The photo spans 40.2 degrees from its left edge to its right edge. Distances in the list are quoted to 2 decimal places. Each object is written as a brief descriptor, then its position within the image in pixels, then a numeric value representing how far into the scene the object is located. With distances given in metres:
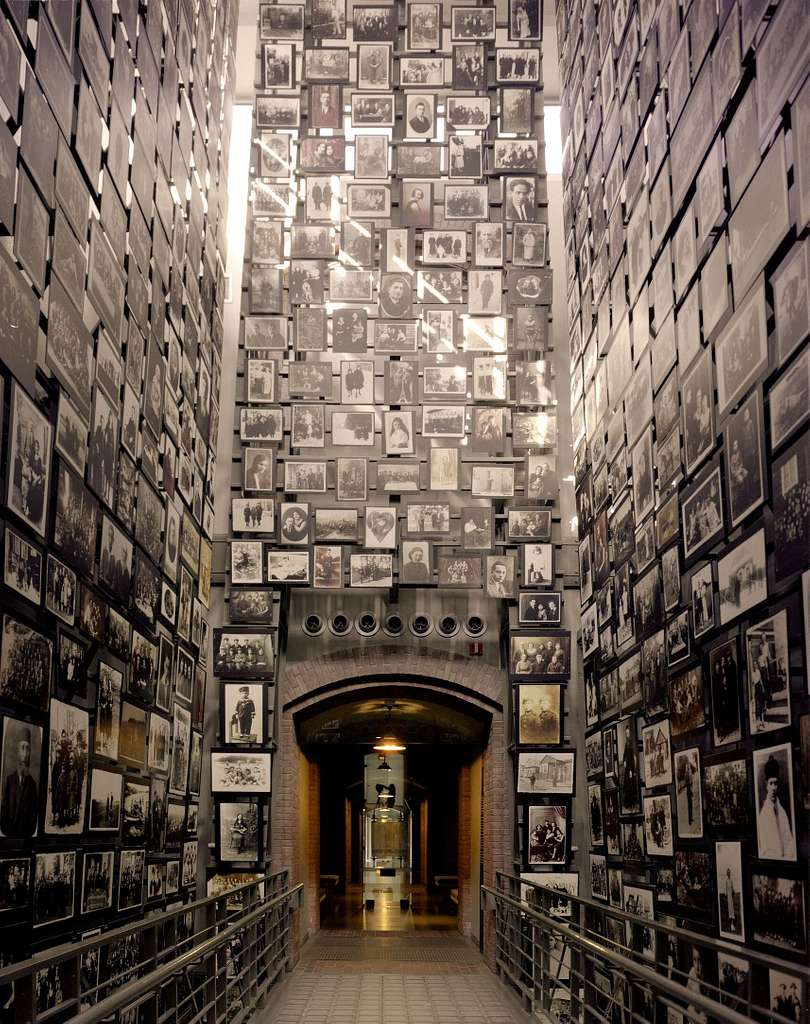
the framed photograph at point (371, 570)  13.05
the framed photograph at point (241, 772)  12.70
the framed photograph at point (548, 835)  12.64
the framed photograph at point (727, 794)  6.27
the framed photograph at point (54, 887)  6.38
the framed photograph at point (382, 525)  13.16
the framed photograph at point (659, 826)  8.05
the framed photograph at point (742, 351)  6.11
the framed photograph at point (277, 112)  14.34
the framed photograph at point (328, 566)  13.02
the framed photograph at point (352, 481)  13.23
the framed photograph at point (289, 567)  12.97
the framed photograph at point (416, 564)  13.12
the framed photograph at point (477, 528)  13.15
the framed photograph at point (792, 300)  5.47
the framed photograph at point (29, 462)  5.89
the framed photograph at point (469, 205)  13.96
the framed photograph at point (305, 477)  13.17
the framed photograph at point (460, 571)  13.12
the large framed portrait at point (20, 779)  5.84
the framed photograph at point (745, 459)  6.07
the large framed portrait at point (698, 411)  7.08
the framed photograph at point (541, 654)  12.95
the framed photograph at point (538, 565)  13.12
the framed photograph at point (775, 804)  5.52
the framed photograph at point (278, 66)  14.52
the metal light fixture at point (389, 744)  18.98
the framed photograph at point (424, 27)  14.55
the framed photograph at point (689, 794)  7.24
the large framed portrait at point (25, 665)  5.82
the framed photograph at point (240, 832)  12.53
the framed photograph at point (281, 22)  14.64
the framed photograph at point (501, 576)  13.08
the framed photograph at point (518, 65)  14.39
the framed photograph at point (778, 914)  5.38
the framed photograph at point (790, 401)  5.39
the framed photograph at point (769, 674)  5.66
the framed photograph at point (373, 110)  14.28
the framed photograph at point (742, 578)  6.11
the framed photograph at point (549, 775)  12.78
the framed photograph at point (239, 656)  12.82
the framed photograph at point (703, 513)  6.91
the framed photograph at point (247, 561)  12.94
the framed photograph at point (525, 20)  14.57
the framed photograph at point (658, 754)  8.17
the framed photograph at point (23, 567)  5.89
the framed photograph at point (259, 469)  13.21
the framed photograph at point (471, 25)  14.54
